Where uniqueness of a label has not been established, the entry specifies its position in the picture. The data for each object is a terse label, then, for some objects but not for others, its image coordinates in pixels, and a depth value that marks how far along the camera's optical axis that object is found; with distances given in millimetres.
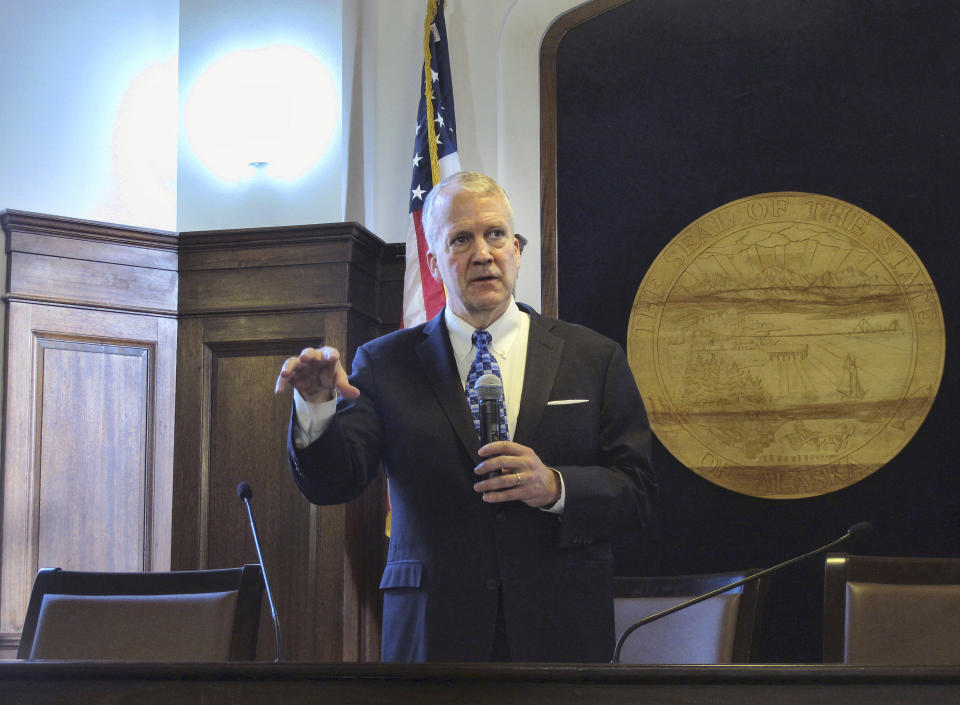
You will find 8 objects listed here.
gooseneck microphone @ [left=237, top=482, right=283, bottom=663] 2764
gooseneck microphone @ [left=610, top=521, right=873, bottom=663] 2158
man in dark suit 1951
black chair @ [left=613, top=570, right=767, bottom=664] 2576
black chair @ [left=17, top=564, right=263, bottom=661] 2254
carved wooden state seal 3930
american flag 4105
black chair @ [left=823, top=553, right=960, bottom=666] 2223
